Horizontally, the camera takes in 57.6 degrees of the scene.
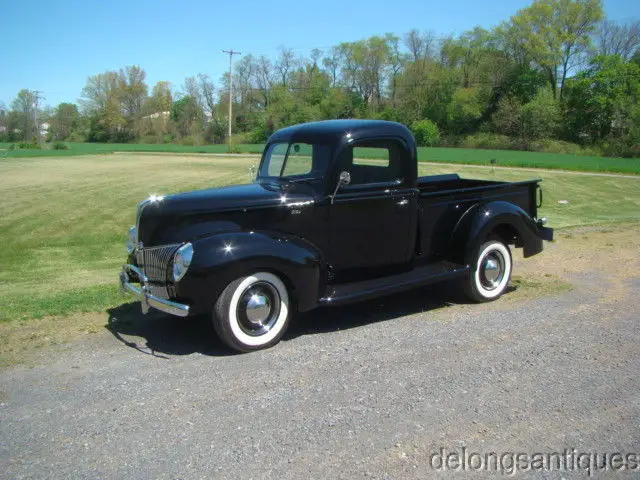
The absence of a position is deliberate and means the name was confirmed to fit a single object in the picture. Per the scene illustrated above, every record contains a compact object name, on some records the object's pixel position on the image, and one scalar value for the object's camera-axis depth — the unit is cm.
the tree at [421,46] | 8181
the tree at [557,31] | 6809
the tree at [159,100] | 10625
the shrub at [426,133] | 6462
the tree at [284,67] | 8675
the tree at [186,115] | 9488
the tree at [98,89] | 10794
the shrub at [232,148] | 5602
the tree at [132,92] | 10544
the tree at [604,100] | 5922
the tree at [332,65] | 8044
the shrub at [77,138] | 10581
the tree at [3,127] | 10669
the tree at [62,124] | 11319
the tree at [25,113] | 10688
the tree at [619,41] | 7281
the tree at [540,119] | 6238
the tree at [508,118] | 6462
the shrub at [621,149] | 4878
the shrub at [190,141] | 8025
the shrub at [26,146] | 7432
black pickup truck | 476
